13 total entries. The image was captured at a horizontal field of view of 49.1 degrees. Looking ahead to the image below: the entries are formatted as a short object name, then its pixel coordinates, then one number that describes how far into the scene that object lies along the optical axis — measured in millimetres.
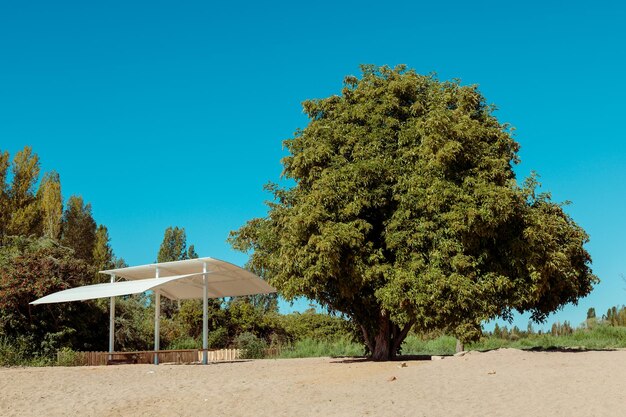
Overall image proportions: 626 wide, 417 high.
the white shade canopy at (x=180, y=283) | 24223
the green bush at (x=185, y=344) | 31992
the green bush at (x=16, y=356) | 24703
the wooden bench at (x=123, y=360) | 24688
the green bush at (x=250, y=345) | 30844
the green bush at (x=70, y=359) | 24562
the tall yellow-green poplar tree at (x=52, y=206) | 51125
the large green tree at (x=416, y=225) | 19703
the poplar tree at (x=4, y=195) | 46281
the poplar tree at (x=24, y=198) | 46219
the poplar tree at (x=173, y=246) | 62344
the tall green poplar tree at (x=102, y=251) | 54594
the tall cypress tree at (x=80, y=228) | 54031
